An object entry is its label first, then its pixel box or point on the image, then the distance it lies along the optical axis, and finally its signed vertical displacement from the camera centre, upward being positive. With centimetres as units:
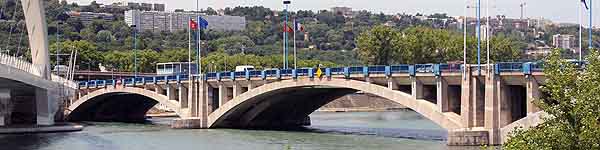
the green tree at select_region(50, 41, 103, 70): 16425 -97
